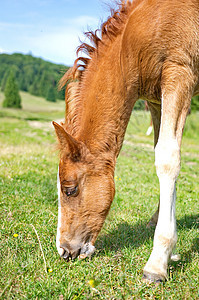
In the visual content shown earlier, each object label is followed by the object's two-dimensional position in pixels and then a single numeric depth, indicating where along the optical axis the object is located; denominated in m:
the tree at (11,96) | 50.34
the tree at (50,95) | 67.56
